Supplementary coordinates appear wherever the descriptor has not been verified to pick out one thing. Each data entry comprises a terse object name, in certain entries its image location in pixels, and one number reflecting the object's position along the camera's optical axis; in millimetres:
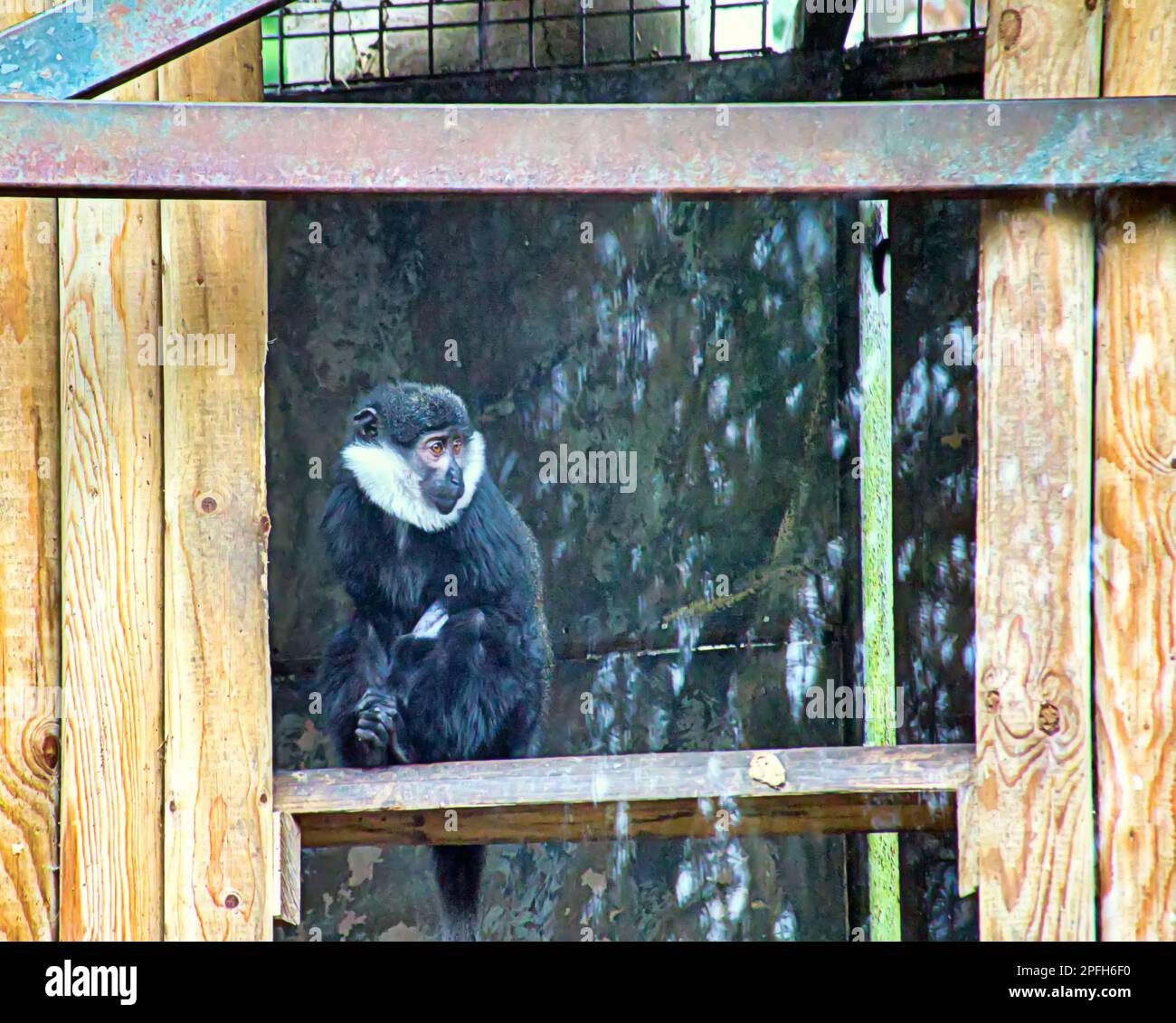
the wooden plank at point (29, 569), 5691
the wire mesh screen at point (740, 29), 10062
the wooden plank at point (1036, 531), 5465
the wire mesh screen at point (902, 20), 9539
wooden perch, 5746
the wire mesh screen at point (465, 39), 10250
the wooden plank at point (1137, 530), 5406
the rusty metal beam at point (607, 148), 5145
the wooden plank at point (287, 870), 5680
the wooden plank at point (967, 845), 5574
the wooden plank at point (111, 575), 5637
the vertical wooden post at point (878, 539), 9773
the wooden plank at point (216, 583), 5633
